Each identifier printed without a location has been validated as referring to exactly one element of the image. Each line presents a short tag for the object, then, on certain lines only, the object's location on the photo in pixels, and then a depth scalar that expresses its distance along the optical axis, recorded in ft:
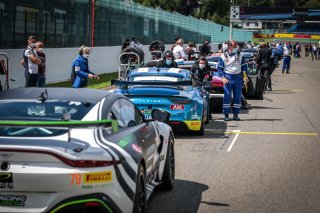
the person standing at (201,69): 55.52
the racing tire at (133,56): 87.10
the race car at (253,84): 67.69
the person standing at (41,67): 55.18
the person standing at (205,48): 114.00
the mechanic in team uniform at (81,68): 50.39
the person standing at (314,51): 257.40
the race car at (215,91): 56.95
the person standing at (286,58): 127.40
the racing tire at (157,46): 103.11
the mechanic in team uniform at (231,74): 50.89
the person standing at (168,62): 57.72
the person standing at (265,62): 81.97
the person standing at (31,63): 53.88
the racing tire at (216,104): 57.77
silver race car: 17.35
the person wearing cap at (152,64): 60.34
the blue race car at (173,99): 39.73
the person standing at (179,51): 79.20
